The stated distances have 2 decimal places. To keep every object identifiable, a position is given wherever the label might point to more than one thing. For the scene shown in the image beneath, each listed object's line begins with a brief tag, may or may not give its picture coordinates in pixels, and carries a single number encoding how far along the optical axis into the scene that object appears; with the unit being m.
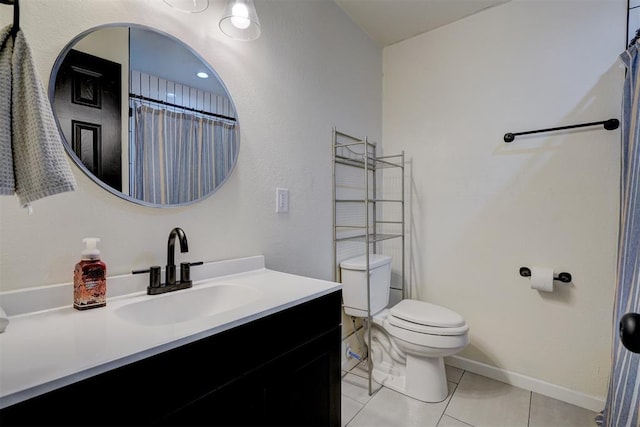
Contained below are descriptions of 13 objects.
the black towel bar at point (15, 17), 0.61
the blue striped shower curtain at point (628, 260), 0.94
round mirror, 0.89
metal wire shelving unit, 1.90
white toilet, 1.60
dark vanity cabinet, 0.53
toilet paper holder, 1.67
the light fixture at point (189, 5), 1.06
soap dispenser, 0.81
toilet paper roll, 1.67
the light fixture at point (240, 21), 1.16
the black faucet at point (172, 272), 0.98
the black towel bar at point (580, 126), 1.55
